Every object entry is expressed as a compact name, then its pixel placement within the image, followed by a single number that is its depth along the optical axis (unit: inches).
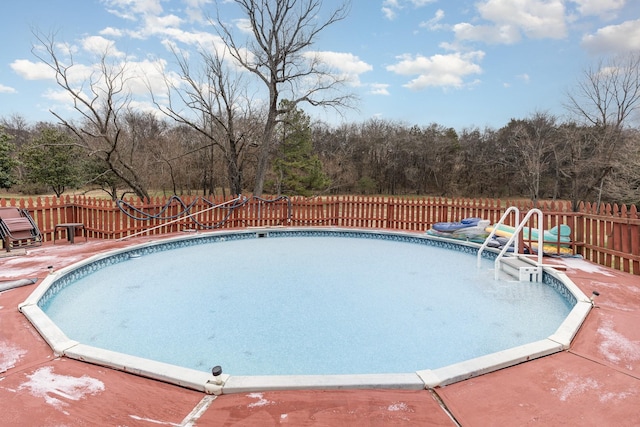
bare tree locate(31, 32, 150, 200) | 488.4
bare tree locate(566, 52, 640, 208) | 737.0
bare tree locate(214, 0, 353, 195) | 588.4
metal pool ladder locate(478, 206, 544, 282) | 221.8
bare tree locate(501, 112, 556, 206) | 881.2
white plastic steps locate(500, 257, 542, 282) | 225.8
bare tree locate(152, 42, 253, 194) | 599.8
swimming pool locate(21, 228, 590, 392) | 111.8
